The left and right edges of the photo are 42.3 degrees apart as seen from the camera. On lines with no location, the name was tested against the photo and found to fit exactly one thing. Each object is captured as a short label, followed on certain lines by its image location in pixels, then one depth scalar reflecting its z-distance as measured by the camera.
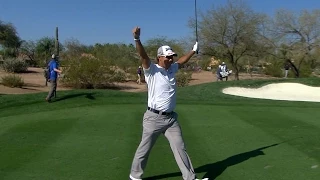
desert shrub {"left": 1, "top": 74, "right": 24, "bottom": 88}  31.31
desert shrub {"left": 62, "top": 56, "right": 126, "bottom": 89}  31.67
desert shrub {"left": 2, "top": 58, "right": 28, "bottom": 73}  44.06
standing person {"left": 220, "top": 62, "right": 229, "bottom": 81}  28.91
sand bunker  21.25
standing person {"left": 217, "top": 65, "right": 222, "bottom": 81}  28.99
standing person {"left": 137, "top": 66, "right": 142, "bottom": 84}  40.76
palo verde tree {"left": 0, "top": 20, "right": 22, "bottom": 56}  56.23
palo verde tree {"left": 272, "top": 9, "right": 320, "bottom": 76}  43.06
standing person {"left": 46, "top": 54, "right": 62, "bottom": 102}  14.30
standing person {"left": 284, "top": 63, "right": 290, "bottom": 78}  46.35
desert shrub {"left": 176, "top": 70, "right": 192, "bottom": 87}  34.39
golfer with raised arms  5.54
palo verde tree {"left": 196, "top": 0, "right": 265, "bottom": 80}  41.09
